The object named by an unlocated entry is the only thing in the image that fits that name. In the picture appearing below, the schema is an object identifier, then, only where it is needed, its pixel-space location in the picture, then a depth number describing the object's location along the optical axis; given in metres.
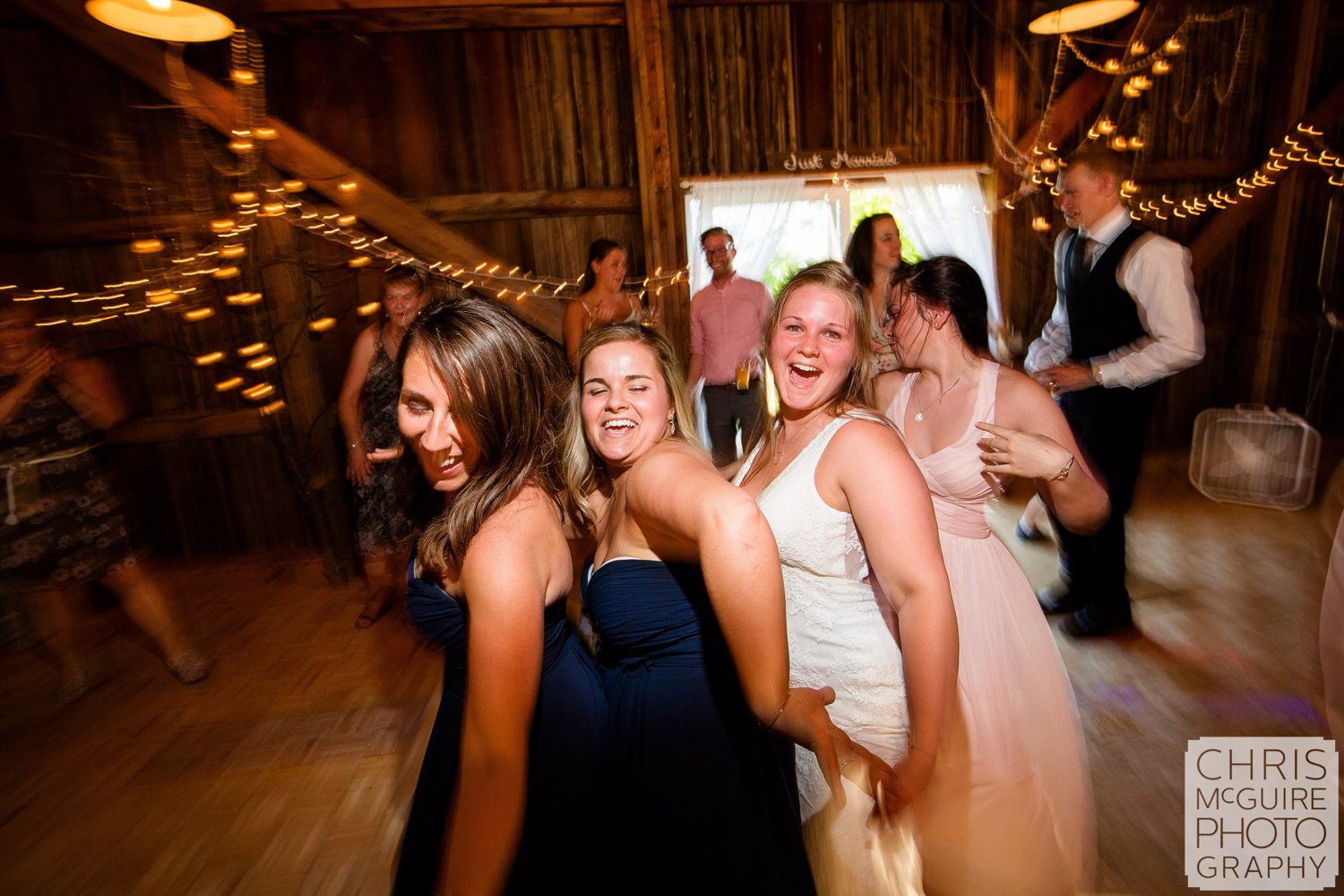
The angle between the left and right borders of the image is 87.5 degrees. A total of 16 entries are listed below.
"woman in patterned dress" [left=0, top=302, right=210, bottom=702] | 2.71
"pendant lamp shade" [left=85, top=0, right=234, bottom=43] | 2.59
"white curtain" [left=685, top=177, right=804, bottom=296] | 4.68
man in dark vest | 2.47
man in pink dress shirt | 4.01
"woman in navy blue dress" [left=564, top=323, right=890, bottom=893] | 1.06
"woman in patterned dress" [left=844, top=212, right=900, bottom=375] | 3.29
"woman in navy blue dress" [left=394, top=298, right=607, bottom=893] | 1.09
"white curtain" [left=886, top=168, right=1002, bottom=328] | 4.86
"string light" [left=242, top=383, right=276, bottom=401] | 4.05
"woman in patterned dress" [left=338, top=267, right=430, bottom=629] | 3.19
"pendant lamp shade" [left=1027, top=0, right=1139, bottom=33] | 3.60
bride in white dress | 1.24
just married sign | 4.70
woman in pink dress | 1.38
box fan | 4.18
